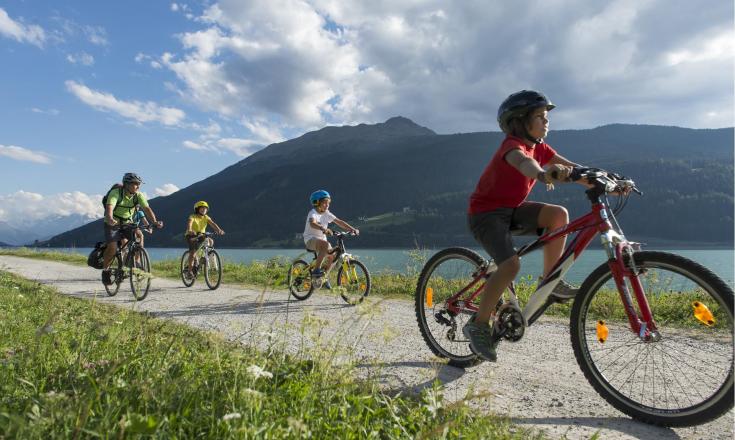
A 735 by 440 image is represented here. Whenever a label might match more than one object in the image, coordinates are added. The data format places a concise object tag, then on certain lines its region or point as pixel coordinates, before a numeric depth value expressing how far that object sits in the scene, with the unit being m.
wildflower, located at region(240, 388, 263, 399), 1.90
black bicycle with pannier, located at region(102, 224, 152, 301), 9.60
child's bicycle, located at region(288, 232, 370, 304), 9.62
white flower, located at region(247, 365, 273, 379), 2.12
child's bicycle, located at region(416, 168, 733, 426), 2.79
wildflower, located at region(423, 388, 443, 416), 2.31
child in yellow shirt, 12.37
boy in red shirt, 3.65
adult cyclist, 9.38
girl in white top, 9.65
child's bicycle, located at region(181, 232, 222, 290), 11.56
